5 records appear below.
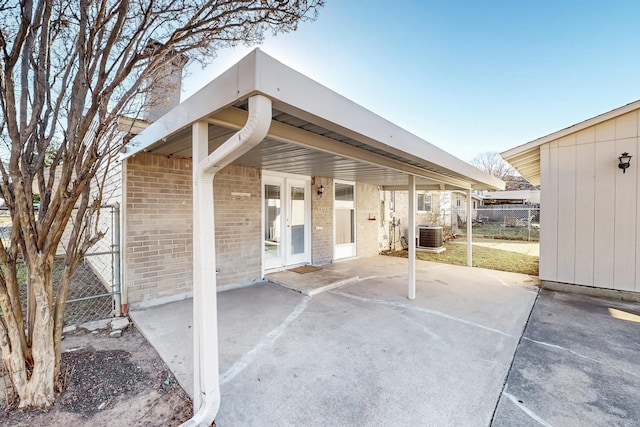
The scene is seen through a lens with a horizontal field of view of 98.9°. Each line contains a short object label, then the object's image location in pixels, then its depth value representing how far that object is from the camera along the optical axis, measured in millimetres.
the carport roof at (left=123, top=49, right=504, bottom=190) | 1606
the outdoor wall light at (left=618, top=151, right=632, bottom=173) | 4535
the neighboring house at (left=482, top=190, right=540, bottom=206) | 19597
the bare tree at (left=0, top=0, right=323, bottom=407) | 1999
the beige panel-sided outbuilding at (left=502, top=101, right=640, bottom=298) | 4590
